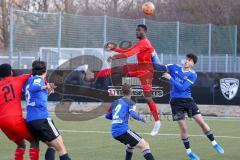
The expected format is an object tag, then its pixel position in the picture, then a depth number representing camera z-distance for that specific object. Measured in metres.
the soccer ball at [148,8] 20.52
